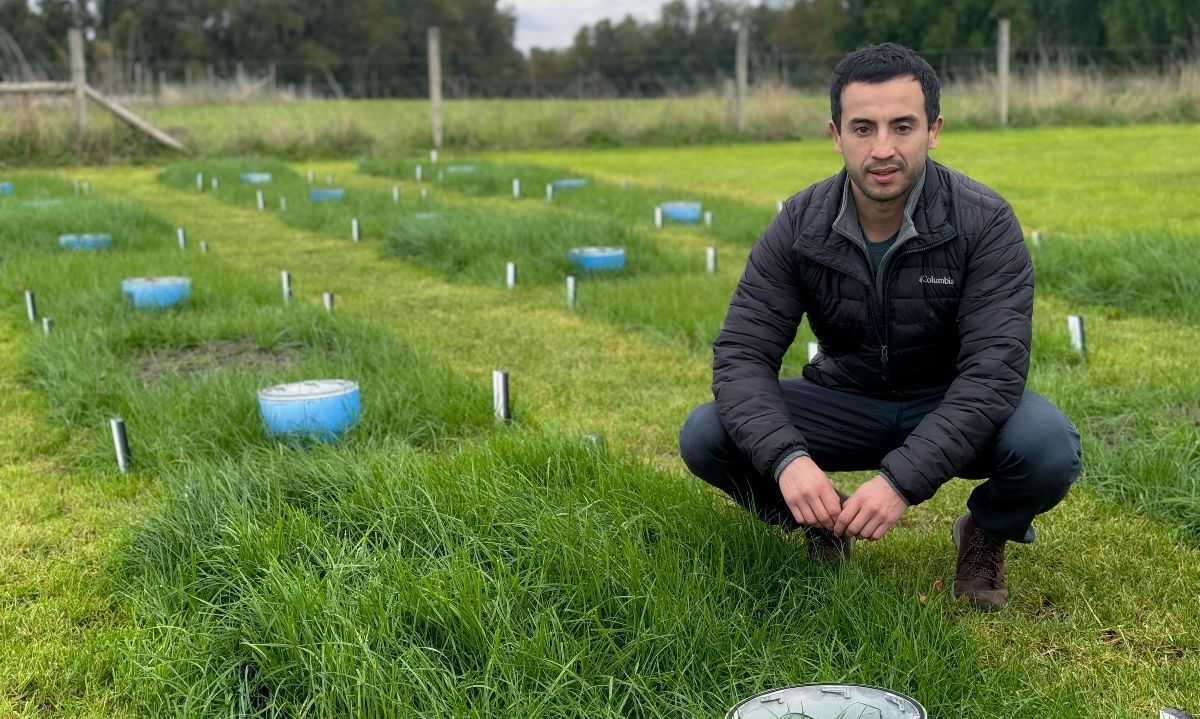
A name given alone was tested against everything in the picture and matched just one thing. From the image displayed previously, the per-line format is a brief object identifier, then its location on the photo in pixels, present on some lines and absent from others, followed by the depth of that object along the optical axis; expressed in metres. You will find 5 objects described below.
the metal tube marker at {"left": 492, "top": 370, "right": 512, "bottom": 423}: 3.76
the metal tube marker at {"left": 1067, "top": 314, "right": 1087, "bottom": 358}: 4.37
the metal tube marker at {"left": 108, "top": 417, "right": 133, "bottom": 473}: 3.40
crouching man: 2.25
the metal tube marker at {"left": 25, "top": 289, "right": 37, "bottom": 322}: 5.42
